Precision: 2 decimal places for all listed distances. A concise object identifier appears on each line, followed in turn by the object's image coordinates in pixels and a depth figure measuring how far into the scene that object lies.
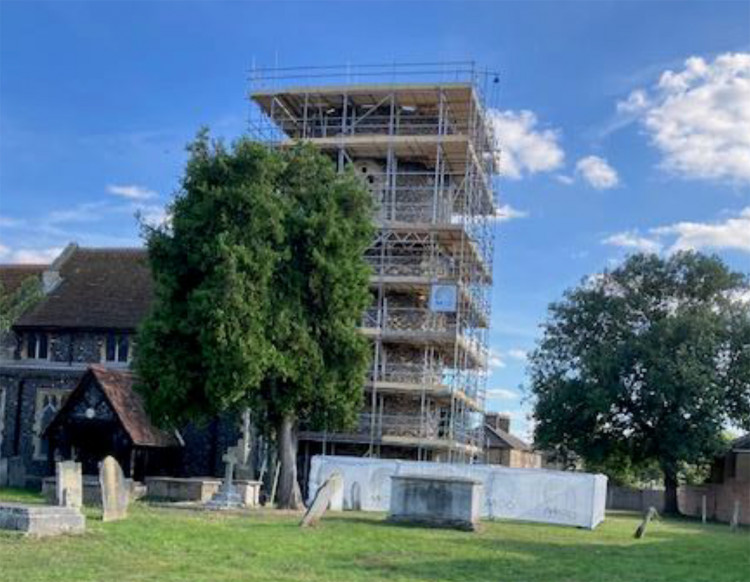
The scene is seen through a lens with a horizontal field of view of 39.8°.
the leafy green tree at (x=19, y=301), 46.44
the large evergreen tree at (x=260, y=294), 31.98
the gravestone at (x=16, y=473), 42.12
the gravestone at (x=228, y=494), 31.97
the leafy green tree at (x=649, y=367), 50.00
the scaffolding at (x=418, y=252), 43.59
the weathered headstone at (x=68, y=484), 23.42
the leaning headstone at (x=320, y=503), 24.88
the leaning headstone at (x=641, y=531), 29.03
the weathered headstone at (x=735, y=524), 41.95
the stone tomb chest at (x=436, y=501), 26.77
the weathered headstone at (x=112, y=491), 22.98
